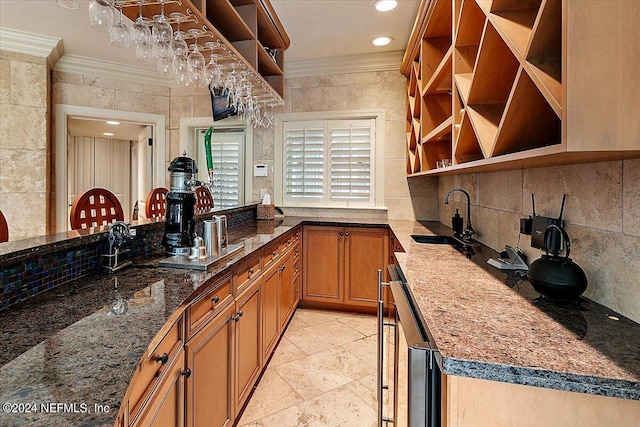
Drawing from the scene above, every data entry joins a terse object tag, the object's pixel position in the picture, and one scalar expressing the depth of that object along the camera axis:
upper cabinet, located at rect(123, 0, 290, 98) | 1.67
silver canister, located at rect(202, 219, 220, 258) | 1.70
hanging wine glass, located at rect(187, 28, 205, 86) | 1.78
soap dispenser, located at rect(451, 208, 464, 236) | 2.49
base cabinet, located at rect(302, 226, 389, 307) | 3.35
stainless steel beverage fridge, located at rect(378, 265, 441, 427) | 0.82
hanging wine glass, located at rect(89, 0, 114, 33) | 1.40
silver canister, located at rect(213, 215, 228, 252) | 1.79
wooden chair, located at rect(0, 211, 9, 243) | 1.58
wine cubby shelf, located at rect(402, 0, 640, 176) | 0.73
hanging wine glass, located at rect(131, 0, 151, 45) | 1.61
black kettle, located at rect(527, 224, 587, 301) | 1.03
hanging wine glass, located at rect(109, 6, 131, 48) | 1.54
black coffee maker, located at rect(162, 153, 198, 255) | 1.78
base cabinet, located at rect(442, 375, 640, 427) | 0.68
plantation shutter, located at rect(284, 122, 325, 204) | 3.90
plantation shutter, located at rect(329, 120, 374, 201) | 3.80
